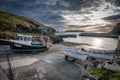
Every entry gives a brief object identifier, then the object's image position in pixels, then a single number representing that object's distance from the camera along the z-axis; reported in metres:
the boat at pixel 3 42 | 18.47
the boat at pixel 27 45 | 12.93
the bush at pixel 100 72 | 6.52
